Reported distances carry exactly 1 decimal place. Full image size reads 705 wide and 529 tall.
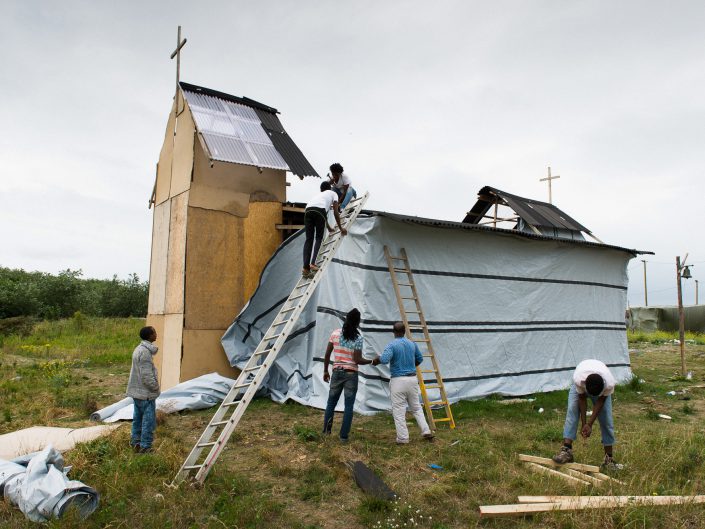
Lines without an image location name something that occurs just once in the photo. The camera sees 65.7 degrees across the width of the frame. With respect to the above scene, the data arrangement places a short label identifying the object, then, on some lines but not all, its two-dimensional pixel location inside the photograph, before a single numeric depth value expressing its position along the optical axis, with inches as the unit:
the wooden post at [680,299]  502.0
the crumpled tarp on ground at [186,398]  312.9
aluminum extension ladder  194.2
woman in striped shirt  262.1
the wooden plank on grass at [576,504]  169.6
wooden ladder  293.1
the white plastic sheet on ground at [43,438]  242.1
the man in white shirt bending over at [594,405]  205.5
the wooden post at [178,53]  435.5
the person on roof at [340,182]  319.6
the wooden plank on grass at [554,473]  193.0
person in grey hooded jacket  234.2
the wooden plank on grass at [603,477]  194.0
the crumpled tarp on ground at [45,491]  166.4
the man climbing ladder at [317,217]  291.4
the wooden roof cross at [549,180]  645.3
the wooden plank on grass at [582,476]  192.9
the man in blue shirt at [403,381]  257.4
